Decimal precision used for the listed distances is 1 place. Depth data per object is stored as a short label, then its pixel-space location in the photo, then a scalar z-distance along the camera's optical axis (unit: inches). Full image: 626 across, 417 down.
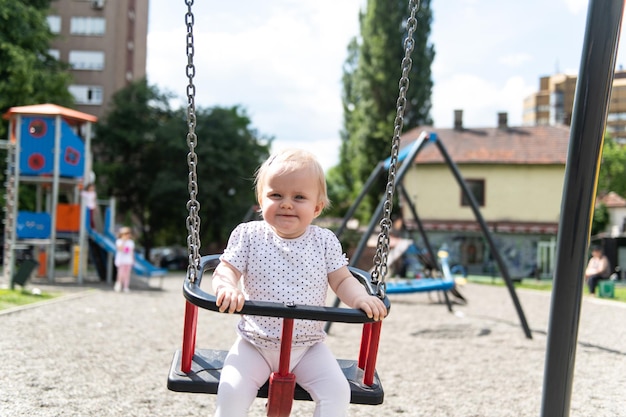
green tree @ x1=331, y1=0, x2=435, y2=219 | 1275.8
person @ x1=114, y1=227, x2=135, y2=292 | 513.0
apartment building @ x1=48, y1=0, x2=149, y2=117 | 1465.3
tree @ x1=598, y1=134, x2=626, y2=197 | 2026.3
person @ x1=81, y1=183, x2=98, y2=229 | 576.4
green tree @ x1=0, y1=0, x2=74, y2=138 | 914.7
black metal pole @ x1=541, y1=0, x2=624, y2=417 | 117.8
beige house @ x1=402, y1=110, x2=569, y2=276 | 1154.0
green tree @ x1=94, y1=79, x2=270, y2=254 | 1164.5
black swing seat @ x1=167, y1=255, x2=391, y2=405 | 83.7
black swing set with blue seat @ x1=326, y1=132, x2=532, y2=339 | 302.2
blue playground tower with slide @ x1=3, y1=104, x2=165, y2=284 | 538.3
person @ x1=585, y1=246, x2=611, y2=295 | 595.8
